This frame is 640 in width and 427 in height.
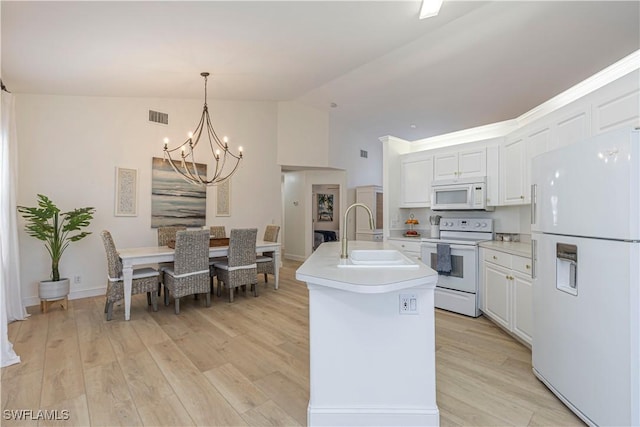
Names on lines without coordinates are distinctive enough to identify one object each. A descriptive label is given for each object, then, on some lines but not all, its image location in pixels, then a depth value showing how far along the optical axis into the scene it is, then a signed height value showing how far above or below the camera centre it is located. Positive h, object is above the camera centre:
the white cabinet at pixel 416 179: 4.21 +0.57
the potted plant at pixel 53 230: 3.41 -0.18
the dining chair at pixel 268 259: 4.50 -0.67
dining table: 3.20 -0.48
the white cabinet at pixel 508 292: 2.50 -0.71
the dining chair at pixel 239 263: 3.91 -0.64
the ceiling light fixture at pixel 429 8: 2.51 +1.87
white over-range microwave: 3.62 +0.30
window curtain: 3.00 +0.04
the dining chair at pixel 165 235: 4.30 -0.29
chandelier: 4.85 +1.05
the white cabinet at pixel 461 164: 3.69 +0.71
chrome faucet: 1.98 -0.18
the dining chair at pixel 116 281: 3.20 -0.74
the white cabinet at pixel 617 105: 1.90 +0.79
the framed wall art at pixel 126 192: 4.33 +0.35
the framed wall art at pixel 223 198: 5.35 +0.33
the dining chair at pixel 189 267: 3.42 -0.62
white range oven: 3.28 -0.55
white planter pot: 3.47 -0.89
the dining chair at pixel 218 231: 4.98 -0.26
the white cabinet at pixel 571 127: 2.29 +0.76
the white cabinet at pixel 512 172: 3.18 +0.52
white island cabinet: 1.59 -0.77
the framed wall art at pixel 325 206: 7.43 +0.27
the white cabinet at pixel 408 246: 3.88 -0.39
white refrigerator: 1.40 -0.32
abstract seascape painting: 4.64 +0.29
